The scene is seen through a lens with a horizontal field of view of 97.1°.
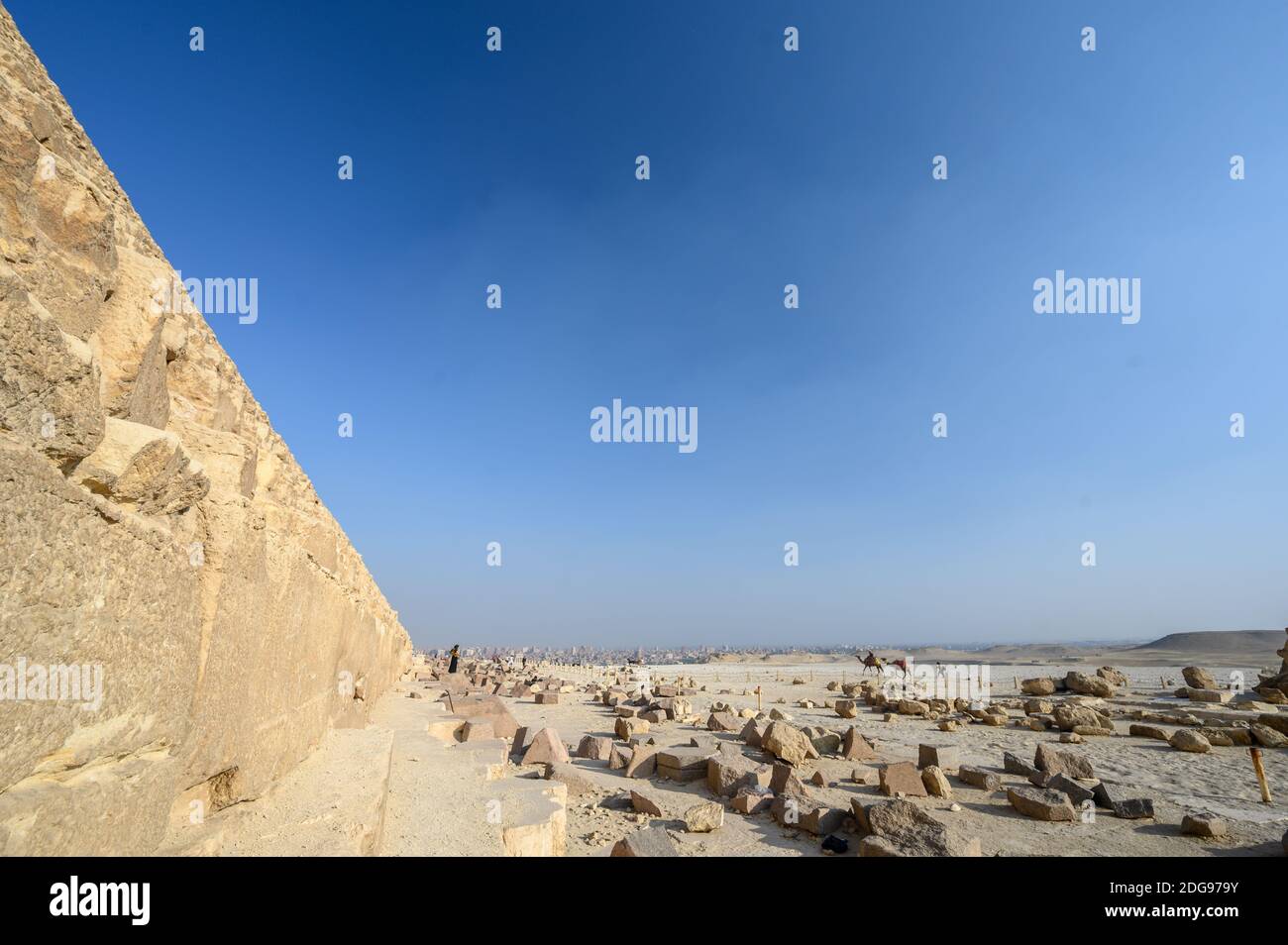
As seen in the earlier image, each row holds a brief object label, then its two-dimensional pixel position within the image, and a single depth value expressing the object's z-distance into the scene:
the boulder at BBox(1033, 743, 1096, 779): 8.84
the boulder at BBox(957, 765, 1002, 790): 8.24
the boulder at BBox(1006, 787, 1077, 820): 7.00
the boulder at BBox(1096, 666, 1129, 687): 22.16
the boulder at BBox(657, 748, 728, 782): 8.73
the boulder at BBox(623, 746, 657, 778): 9.05
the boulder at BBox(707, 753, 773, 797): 7.87
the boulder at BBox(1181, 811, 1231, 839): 6.26
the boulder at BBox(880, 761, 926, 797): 8.02
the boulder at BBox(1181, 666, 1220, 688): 20.23
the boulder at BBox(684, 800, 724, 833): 6.46
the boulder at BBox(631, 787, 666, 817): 7.01
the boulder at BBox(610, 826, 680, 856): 4.97
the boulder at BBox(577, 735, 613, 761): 9.77
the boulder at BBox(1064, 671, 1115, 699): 19.61
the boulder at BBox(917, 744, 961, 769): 9.43
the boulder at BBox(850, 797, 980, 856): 5.48
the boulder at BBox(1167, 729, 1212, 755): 10.76
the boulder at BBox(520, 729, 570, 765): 8.95
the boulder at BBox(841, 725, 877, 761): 10.19
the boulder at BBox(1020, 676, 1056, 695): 20.11
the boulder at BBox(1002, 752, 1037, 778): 8.93
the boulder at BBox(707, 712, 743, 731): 13.02
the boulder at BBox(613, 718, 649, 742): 11.67
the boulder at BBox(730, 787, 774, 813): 7.23
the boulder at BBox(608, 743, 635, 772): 9.30
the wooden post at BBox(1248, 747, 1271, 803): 7.53
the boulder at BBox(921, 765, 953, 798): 7.96
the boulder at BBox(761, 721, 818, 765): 9.64
